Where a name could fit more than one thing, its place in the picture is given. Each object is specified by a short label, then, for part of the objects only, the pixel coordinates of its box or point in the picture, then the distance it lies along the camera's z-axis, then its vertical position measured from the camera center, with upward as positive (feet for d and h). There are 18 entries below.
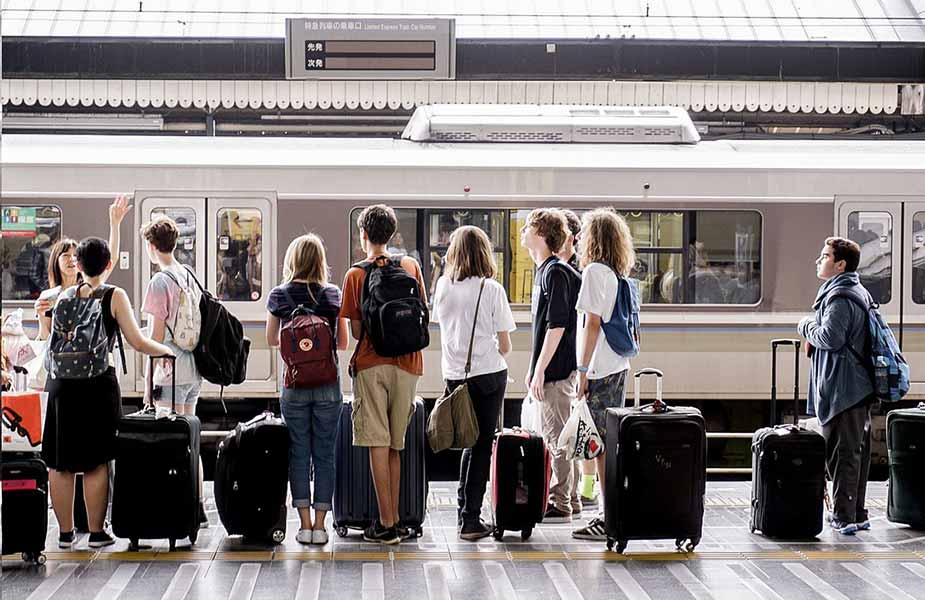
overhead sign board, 31.12 +6.11
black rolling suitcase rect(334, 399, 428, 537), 21.02 -3.75
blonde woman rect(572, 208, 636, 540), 20.67 -0.53
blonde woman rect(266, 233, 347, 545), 19.79 -2.04
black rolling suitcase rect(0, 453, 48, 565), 18.52 -3.68
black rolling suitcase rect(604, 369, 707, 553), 19.72 -3.32
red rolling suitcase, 20.52 -3.56
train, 31.76 +1.65
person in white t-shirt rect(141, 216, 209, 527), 20.83 -0.41
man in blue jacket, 21.35 -1.73
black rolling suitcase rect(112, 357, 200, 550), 19.44 -3.32
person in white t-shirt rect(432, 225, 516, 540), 20.33 -0.89
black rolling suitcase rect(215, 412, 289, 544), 19.88 -3.46
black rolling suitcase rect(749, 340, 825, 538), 20.95 -3.58
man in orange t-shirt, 19.76 -1.79
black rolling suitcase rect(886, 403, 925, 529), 22.07 -3.51
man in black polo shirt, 21.18 -0.89
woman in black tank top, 19.02 -2.27
